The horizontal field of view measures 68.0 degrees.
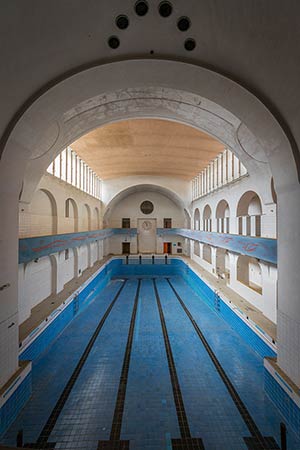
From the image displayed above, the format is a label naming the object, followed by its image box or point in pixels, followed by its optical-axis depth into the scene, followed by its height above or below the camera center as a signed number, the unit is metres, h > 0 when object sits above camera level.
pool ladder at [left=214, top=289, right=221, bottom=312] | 7.47 -2.59
